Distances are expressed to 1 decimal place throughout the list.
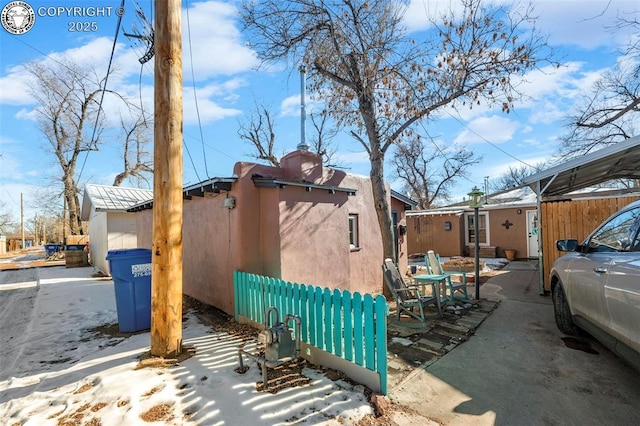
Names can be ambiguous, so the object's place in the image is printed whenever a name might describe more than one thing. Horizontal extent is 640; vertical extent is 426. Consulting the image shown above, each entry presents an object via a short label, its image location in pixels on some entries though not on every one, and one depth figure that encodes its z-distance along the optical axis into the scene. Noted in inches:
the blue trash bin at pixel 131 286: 195.8
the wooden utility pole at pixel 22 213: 1364.7
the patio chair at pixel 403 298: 213.6
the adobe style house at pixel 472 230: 574.2
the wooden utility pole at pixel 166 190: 150.9
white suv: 103.7
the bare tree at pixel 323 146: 725.3
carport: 217.8
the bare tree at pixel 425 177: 1089.4
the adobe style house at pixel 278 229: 233.3
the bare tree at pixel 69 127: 853.2
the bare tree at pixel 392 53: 255.3
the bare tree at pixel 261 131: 753.6
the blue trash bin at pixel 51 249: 844.1
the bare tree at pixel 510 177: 1488.2
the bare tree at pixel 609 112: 401.8
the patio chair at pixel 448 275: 256.7
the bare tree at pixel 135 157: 998.4
